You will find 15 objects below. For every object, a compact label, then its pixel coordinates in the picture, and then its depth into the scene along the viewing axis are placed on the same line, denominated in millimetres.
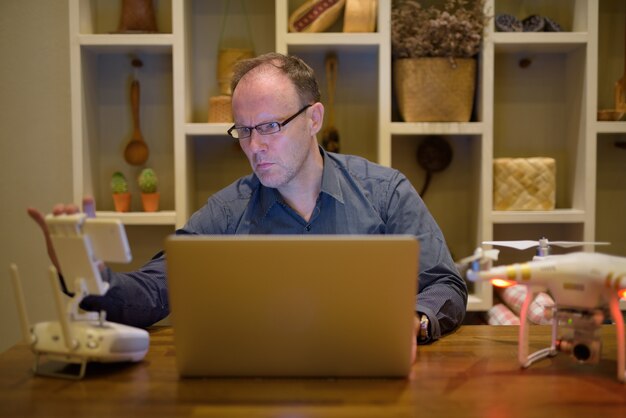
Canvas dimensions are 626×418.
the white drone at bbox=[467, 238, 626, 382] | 1199
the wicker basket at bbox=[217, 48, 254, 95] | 2791
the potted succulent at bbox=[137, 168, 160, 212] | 2779
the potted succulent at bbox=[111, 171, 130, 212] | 2789
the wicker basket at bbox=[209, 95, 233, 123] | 2742
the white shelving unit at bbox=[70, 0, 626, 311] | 2850
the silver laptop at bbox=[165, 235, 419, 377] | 1095
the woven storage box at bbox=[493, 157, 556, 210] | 2748
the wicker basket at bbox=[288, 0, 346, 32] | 2693
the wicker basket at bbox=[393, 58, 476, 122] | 2660
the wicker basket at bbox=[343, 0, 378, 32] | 2680
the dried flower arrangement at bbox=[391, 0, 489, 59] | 2613
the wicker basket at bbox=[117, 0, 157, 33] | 2775
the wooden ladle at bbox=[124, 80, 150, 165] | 2896
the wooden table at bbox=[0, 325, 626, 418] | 1046
